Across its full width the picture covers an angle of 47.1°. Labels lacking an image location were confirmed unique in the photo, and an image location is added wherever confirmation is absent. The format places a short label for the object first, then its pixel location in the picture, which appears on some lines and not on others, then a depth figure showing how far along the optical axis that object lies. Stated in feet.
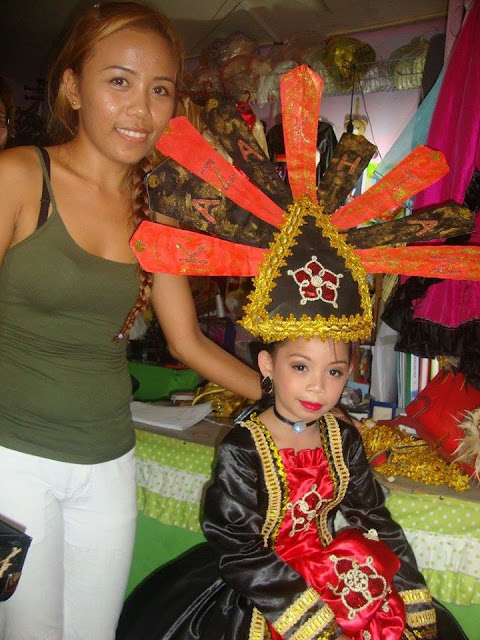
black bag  2.80
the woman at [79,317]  3.31
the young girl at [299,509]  3.84
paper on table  6.69
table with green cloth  4.99
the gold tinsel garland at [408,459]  5.31
